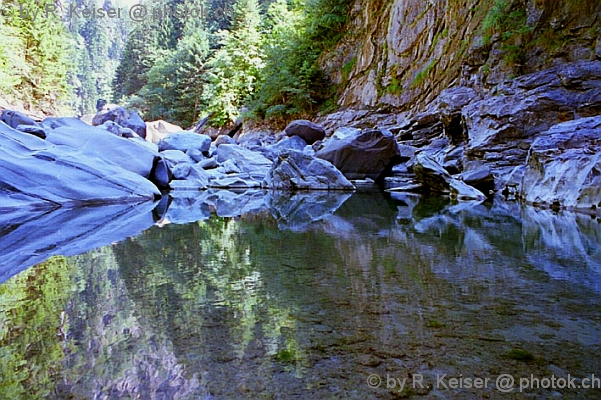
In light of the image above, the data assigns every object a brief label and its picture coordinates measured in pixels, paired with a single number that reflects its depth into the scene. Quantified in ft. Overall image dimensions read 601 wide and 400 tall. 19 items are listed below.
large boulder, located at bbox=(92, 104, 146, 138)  48.49
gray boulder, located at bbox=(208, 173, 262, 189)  27.07
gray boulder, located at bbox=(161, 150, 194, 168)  28.58
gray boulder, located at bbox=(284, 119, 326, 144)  43.24
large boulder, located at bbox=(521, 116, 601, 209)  14.46
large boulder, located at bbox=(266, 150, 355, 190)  24.71
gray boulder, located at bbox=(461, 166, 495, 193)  22.38
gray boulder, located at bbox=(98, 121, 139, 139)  36.64
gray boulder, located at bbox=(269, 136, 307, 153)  41.15
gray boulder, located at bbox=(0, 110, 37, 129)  30.53
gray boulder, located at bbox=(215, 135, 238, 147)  50.94
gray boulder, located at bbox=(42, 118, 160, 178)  19.74
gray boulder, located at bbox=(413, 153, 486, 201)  20.48
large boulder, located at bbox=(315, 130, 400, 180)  29.68
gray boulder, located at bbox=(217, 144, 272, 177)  29.66
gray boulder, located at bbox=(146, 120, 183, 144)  54.80
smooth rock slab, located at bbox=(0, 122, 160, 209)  12.98
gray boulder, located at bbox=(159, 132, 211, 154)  37.11
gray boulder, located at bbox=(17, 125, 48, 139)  22.57
